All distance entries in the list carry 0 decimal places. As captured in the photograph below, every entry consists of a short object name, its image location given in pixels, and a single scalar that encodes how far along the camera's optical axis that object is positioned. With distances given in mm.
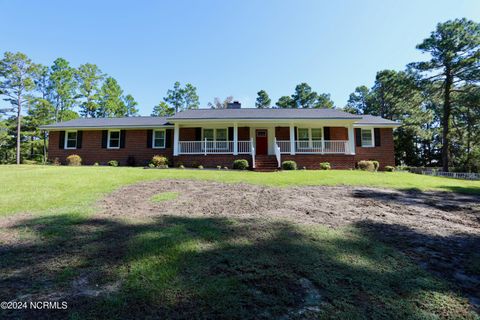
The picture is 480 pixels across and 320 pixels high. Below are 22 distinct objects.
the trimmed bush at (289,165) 14511
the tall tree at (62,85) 32500
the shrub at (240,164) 14484
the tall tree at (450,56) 20828
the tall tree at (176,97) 43531
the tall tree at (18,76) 26734
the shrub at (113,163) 16734
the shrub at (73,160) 16844
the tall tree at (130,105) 40812
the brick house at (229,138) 15789
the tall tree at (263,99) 44031
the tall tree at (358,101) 41938
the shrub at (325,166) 15062
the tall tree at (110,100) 35562
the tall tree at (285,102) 41562
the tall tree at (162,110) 42031
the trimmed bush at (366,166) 15625
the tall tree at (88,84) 33844
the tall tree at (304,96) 40719
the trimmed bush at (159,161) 15188
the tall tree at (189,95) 44250
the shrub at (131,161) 17422
